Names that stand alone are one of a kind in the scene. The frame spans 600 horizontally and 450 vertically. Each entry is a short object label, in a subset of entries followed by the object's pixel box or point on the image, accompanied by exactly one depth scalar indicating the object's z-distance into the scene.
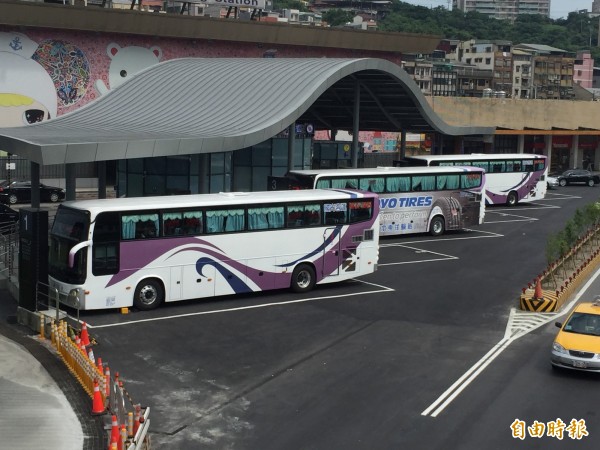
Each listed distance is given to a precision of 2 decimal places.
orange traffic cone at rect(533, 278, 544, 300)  26.11
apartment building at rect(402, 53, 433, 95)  142.50
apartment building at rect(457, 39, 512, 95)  155.50
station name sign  60.84
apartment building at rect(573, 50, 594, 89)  174.00
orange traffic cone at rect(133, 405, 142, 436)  15.14
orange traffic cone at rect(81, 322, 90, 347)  20.53
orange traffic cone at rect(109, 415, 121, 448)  14.14
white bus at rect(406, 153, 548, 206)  52.03
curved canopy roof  29.31
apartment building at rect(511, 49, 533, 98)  155.88
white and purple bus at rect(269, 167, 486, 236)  36.88
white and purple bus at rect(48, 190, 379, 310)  23.95
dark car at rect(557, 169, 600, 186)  70.94
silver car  68.31
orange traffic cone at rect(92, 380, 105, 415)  16.98
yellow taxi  19.20
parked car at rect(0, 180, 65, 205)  49.32
